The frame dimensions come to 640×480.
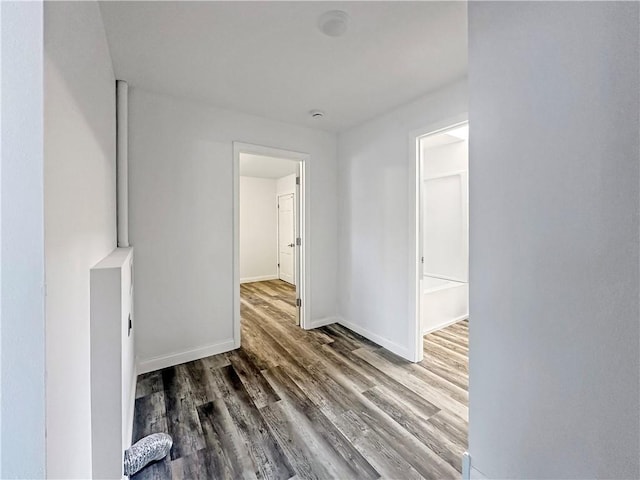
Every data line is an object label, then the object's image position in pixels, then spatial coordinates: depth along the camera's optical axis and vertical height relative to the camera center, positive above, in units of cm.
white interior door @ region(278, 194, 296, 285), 584 -1
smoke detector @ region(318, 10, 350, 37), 144 +119
